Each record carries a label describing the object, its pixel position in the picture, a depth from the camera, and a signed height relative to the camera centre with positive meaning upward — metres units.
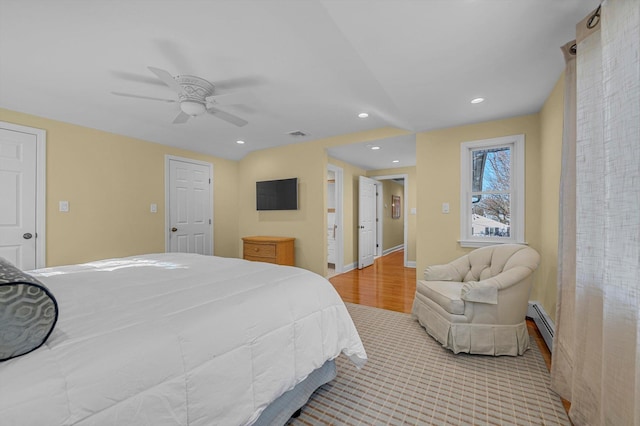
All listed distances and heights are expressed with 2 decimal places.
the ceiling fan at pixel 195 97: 2.24 +1.02
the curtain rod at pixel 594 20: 1.36 +0.99
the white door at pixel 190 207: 4.40 +0.08
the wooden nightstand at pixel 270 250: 4.36 -0.63
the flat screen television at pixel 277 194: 4.62 +0.31
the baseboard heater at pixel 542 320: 2.39 -1.07
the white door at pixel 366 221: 5.75 -0.21
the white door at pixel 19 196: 2.83 +0.16
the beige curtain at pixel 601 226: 1.08 -0.06
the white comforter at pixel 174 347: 0.73 -0.48
